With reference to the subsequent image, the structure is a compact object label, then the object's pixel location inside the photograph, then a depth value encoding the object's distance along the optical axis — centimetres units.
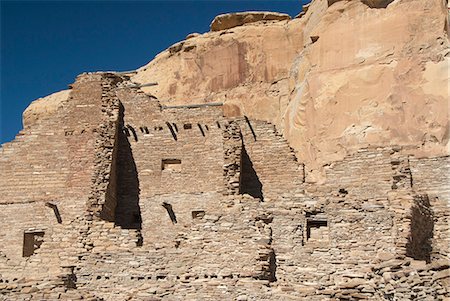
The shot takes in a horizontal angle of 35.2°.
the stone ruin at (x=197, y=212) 1591
